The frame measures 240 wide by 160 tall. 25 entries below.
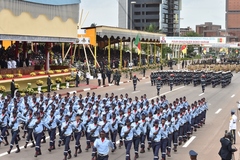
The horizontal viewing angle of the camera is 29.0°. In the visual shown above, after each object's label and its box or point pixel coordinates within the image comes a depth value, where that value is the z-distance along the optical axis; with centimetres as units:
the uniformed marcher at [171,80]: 3899
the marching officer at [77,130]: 1562
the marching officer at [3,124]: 1725
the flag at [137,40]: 5625
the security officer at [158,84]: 3525
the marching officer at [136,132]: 1511
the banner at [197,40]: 5902
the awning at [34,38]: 3403
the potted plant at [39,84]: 3584
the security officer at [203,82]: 3755
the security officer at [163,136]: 1466
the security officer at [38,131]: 1568
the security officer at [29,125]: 1645
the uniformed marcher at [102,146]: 1258
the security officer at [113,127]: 1636
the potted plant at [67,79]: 4057
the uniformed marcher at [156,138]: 1442
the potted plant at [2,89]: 3180
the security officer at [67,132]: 1513
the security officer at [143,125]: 1562
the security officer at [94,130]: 1513
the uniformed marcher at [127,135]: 1462
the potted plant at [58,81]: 3890
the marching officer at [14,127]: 1614
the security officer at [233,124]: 1780
